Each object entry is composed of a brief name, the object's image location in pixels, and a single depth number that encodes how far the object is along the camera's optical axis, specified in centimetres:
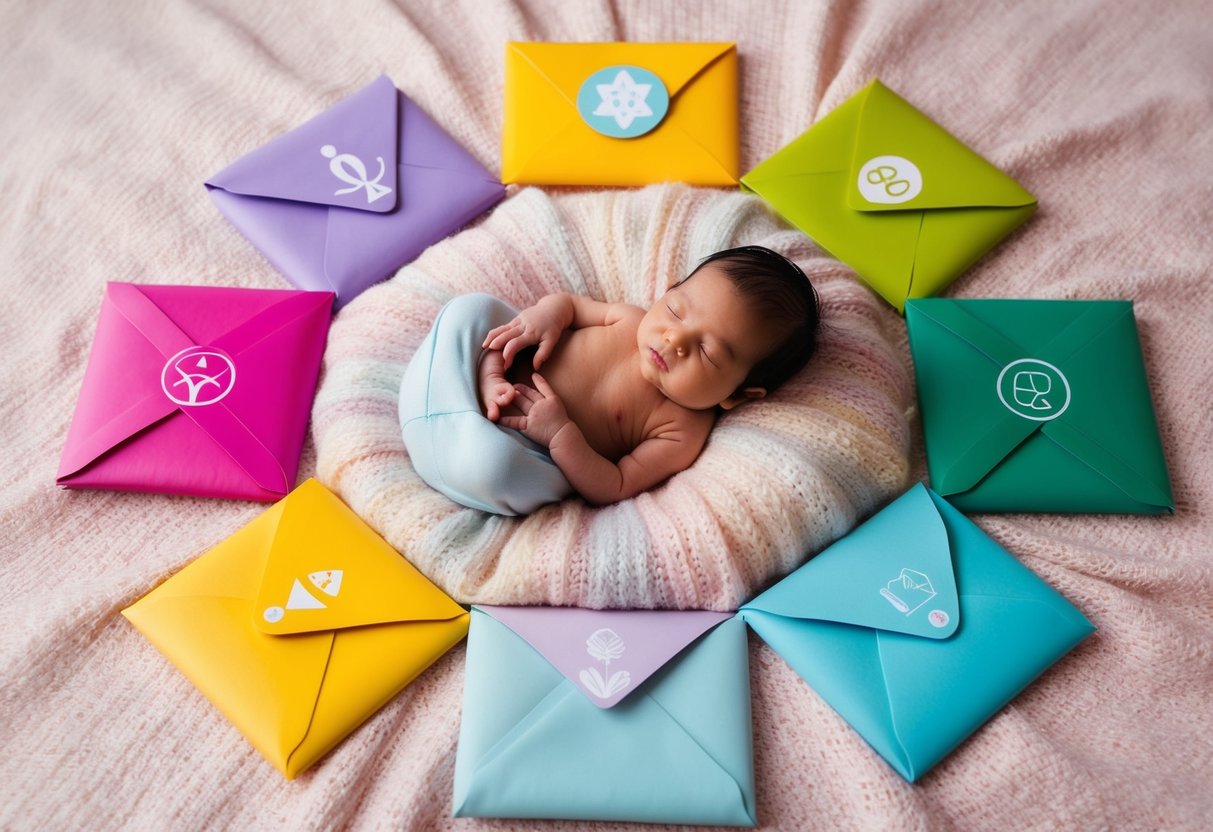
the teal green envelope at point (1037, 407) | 113
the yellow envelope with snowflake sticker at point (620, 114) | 136
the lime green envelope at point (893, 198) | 128
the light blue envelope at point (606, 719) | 92
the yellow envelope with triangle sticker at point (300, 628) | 97
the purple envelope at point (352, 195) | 129
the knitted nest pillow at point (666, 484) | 103
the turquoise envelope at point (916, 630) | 96
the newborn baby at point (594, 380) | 103
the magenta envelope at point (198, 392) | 113
